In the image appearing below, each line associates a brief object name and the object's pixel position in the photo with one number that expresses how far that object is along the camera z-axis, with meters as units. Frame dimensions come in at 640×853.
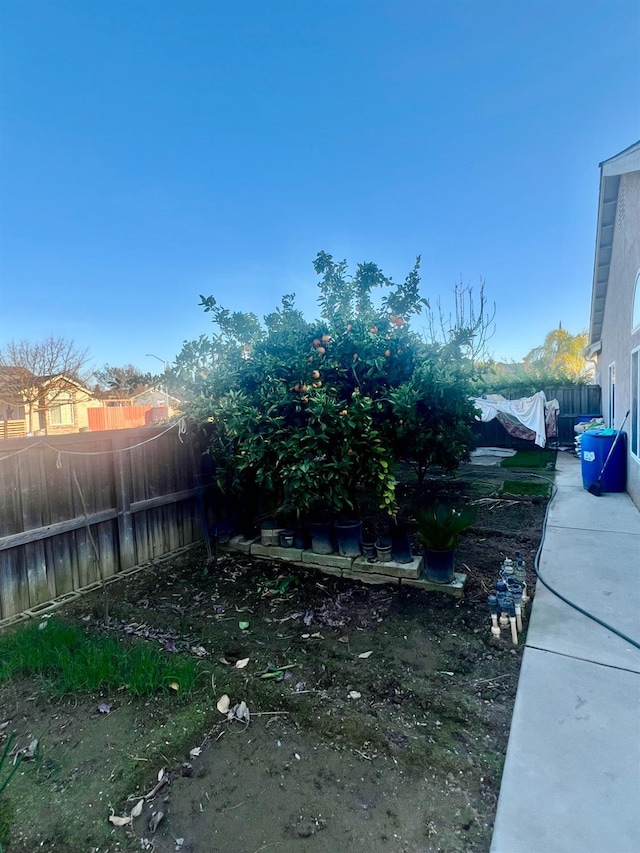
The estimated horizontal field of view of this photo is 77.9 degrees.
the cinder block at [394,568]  3.45
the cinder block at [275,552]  4.04
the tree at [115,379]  29.59
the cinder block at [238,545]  4.36
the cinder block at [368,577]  3.54
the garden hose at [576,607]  2.53
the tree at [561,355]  28.25
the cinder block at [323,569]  3.76
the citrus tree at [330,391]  3.41
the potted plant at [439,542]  3.30
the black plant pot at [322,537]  3.90
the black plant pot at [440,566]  3.33
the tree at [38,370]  17.58
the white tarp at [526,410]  11.41
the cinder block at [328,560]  3.73
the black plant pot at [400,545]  3.54
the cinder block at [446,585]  3.29
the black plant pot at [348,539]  3.80
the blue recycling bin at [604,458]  6.30
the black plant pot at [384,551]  3.64
